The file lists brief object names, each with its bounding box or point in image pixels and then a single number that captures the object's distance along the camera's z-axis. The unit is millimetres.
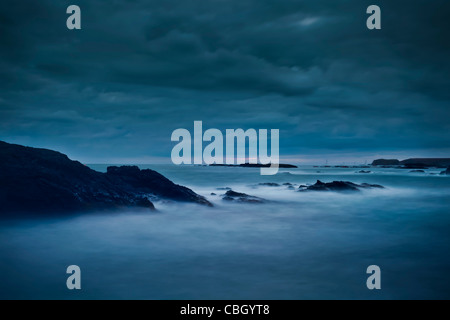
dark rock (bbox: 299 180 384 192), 25109
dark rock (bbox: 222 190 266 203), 17953
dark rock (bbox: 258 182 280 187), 32375
